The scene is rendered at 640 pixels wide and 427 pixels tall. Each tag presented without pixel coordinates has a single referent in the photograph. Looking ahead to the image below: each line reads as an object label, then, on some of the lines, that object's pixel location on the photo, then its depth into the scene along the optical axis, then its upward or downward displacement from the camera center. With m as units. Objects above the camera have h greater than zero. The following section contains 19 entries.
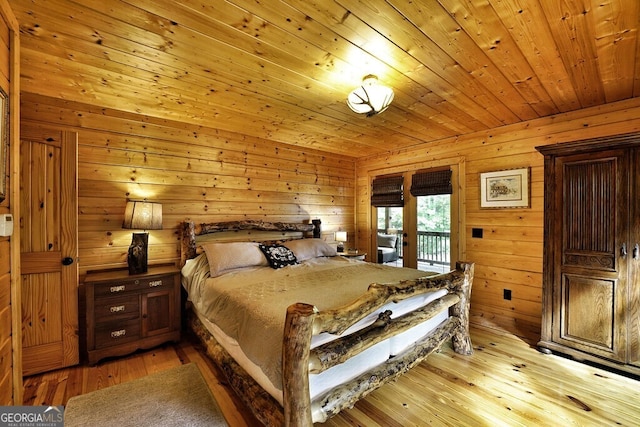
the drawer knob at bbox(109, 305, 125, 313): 2.51 -0.87
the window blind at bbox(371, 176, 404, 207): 4.34 +0.35
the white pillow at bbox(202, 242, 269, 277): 2.81 -0.46
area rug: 1.78 -1.34
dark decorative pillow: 3.14 -0.49
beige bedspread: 1.58 -0.61
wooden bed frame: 1.36 -0.82
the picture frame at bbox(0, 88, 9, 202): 1.28 +0.36
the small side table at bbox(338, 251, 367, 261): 4.18 -0.64
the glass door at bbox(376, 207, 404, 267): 4.45 -0.36
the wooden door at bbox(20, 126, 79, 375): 2.31 -0.31
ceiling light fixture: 2.15 +0.94
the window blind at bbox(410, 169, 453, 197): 3.78 +0.42
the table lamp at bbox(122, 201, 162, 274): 2.74 -0.12
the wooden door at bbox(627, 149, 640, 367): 2.25 -0.46
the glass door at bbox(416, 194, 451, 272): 3.89 -0.29
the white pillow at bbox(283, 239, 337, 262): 3.54 -0.47
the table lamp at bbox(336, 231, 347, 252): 4.35 -0.36
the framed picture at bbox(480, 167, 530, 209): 3.16 +0.29
